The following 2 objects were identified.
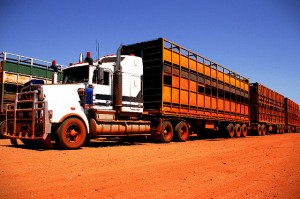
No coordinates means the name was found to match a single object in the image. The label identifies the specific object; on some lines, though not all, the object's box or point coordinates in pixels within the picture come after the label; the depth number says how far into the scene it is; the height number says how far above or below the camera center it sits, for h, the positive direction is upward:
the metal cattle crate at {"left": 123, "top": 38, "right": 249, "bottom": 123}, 13.07 +1.75
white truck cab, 9.38 +0.34
